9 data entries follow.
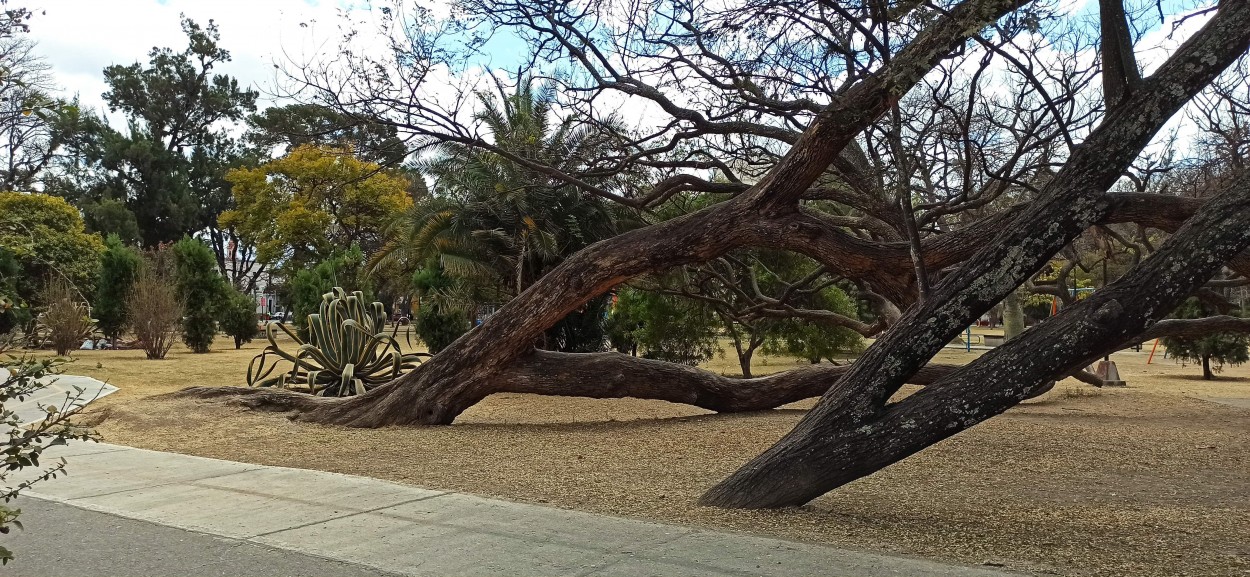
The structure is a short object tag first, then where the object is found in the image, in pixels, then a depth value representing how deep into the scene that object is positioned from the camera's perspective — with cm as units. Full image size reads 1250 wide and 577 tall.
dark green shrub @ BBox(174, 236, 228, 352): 3049
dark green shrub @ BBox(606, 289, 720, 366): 2027
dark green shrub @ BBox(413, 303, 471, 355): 2166
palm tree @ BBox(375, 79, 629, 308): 1645
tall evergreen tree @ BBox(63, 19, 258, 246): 5350
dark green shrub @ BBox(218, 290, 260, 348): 3288
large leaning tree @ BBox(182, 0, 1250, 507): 578
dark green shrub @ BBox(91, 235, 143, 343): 3027
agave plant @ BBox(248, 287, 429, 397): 1430
